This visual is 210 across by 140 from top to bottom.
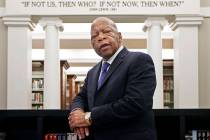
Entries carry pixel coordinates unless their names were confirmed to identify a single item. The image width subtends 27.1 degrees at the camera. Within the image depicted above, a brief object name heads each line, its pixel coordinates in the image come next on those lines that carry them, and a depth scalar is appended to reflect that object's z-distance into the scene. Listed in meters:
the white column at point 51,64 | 7.06
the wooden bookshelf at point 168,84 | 10.86
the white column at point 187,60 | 7.01
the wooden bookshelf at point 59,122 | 3.31
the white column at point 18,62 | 7.02
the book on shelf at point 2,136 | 3.65
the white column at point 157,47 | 6.96
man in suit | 1.77
